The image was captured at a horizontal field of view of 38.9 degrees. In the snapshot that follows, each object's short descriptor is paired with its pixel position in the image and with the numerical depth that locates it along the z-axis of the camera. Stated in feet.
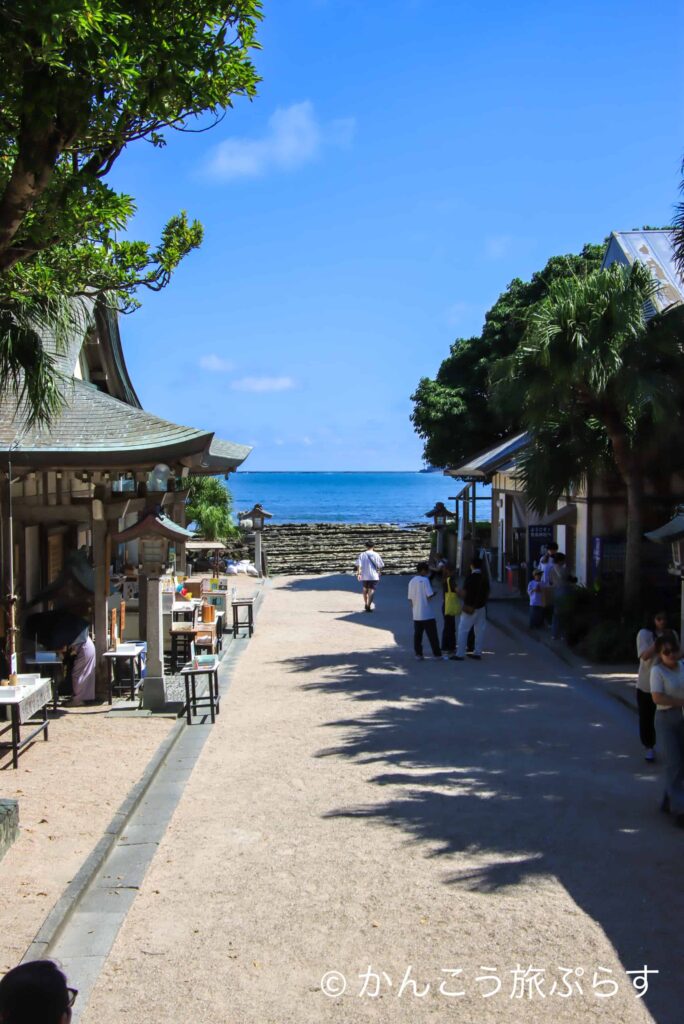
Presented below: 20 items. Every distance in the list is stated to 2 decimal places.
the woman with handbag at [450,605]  54.49
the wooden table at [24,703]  32.07
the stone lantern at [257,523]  106.52
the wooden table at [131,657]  43.45
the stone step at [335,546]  122.83
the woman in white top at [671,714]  25.68
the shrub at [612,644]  51.88
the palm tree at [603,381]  50.06
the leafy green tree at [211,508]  113.09
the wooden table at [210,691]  40.22
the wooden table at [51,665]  41.44
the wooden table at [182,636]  52.47
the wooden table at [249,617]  64.38
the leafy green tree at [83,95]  23.52
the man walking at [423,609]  51.24
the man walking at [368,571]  76.13
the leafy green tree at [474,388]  110.52
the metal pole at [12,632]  33.09
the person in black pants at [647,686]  31.45
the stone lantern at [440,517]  106.63
